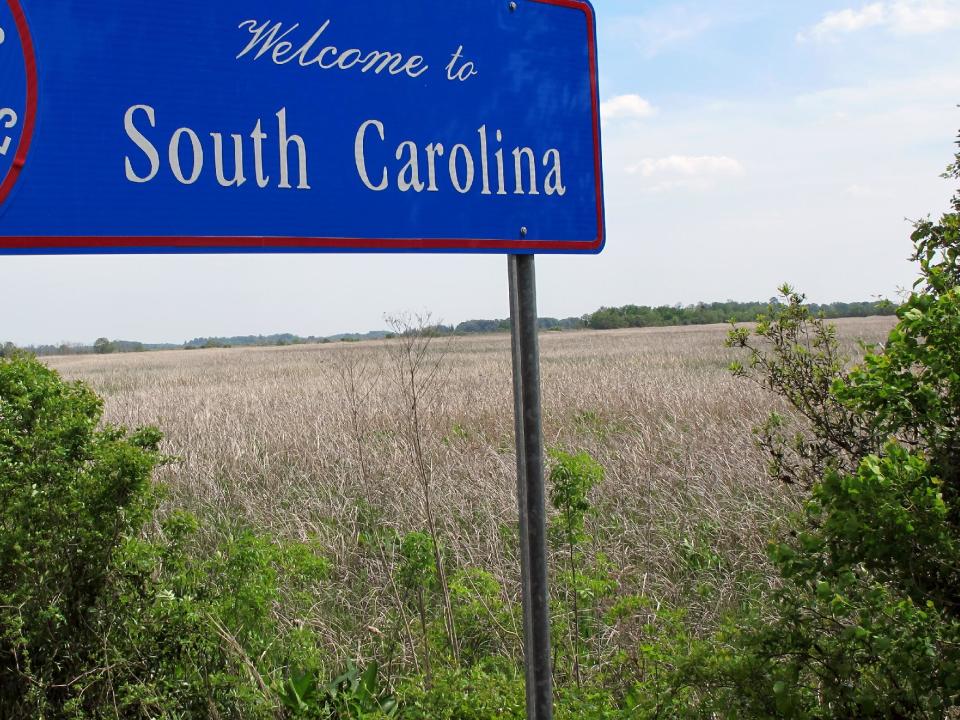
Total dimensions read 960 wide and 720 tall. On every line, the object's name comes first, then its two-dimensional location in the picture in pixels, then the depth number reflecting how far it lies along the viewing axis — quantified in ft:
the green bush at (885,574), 5.39
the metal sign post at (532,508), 5.82
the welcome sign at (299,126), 4.72
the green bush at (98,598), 7.99
